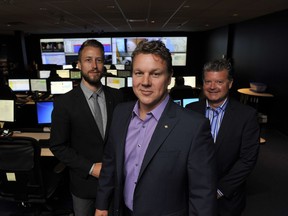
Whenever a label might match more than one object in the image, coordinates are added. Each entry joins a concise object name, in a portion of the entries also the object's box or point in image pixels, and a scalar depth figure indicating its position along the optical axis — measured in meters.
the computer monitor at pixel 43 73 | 7.29
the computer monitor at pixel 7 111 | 3.47
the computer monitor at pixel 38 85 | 5.80
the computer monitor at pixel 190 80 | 6.04
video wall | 12.23
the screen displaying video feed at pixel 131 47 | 12.20
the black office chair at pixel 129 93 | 3.98
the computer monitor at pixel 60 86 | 5.27
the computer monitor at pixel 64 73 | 7.22
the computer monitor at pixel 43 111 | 3.35
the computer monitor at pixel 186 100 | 3.69
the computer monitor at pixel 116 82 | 5.32
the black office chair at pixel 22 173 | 2.10
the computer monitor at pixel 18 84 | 5.85
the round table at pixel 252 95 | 5.53
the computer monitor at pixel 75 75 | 6.83
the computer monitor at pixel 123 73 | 6.46
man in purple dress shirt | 1.04
